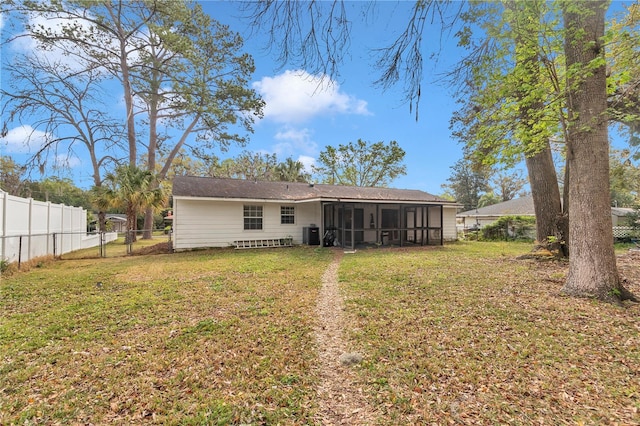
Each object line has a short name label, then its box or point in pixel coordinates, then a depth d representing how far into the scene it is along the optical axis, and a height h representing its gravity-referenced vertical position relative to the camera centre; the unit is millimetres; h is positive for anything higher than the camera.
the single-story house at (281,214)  12484 +390
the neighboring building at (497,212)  22762 +782
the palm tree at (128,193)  13023 +1384
